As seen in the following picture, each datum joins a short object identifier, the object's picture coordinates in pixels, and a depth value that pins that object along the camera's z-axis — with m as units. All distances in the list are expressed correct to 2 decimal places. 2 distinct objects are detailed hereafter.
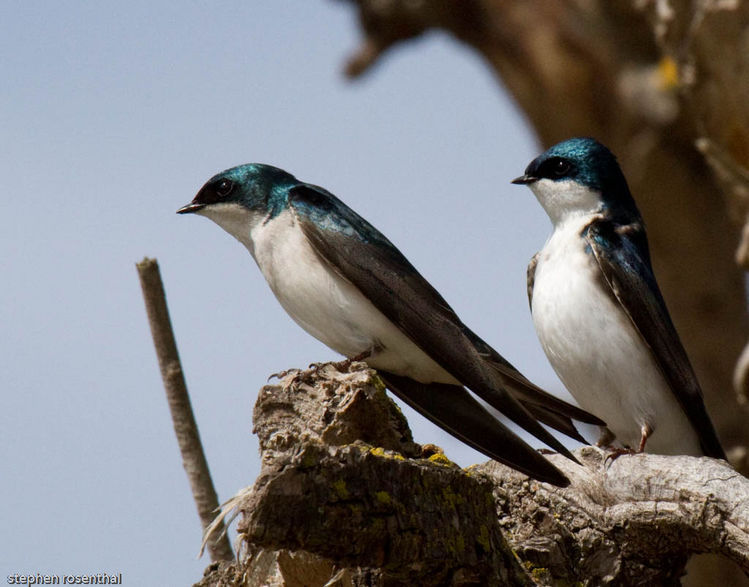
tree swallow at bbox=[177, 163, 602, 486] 8.67
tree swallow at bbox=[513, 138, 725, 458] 9.42
